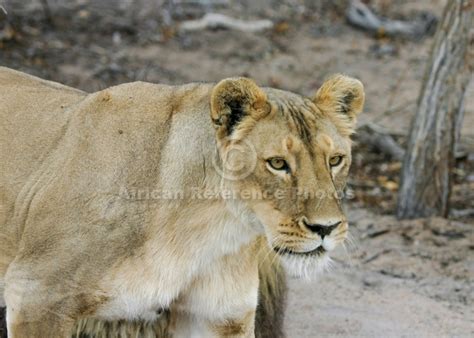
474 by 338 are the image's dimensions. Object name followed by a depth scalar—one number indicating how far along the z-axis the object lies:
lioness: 6.76
